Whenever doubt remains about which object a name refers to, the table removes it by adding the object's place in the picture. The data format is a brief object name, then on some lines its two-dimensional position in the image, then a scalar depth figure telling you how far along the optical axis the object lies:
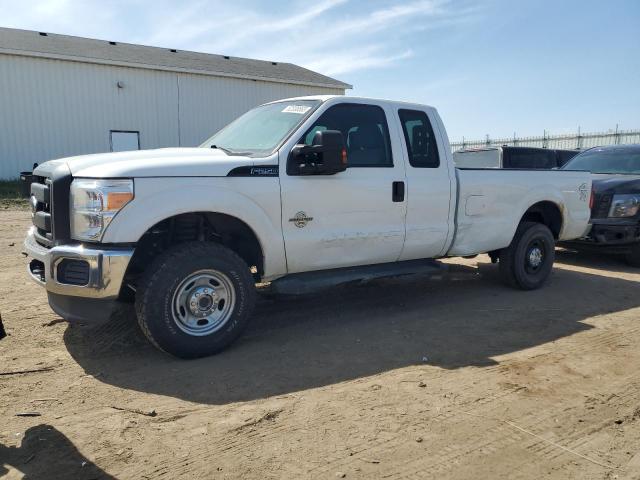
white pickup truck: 3.81
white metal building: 18.17
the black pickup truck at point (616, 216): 7.77
